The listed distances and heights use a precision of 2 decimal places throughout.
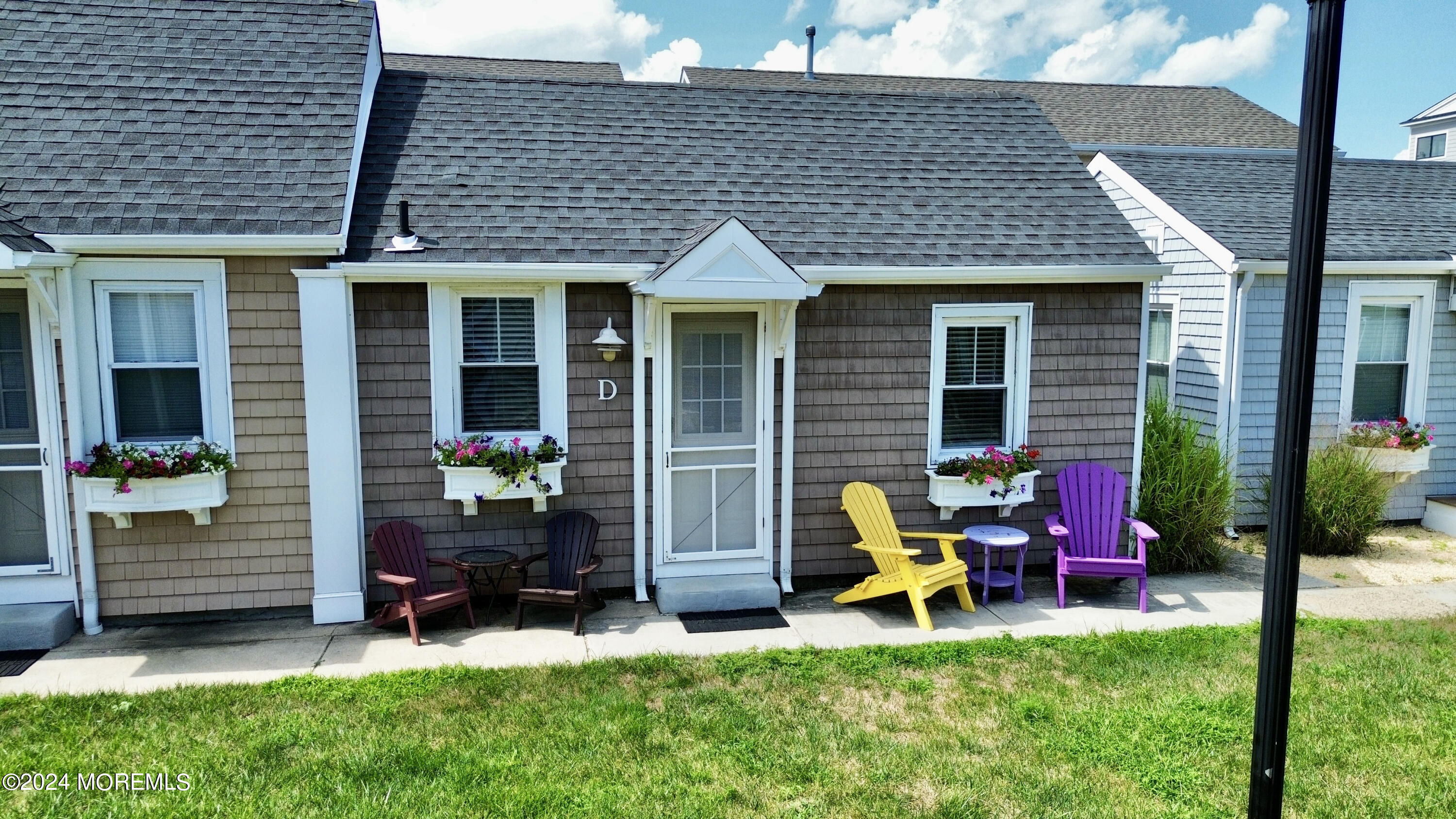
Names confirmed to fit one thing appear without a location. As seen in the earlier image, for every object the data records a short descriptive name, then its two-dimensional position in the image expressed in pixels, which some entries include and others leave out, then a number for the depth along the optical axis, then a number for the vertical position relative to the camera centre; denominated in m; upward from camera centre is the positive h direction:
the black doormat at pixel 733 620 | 6.84 -1.86
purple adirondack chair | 7.68 -1.15
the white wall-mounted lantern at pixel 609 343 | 7.00 +0.14
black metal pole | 2.94 +0.19
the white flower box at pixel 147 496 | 6.29 -0.90
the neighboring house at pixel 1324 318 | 9.53 +0.50
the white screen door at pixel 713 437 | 7.42 -0.58
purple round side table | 7.29 -1.35
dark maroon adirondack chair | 6.46 -1.46
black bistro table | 6.76 -1.47
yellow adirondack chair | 6.91 -1.45
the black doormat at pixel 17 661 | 5.90 -1.90
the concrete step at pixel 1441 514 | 9.88 -1.51
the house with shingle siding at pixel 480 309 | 6.50 +0.38
